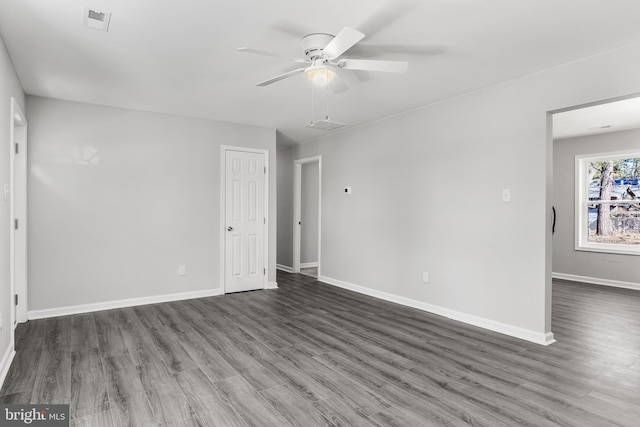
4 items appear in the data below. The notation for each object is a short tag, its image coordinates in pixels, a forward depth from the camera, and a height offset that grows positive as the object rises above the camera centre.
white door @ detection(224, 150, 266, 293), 5.31 -0.17
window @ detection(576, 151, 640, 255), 5.84 +0.09
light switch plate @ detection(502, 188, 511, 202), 3.58 +0.14
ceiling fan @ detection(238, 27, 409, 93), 2.34 +1.04
